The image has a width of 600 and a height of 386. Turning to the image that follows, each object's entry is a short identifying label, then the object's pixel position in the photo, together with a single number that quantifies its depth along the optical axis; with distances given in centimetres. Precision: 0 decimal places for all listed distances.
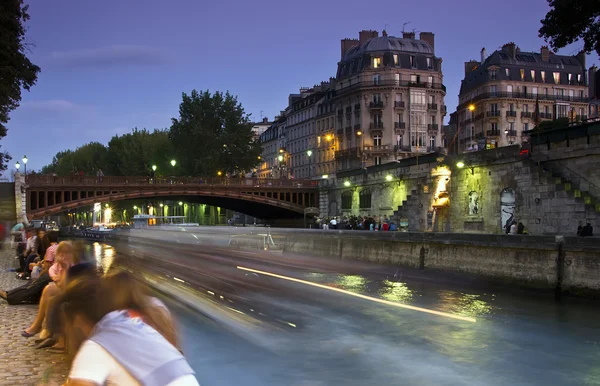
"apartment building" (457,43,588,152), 8812
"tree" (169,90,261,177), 9169
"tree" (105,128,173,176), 10638
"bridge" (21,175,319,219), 5897
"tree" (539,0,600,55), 3019
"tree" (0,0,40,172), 2600
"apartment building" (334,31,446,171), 8350
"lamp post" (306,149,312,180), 10528
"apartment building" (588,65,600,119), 8541
